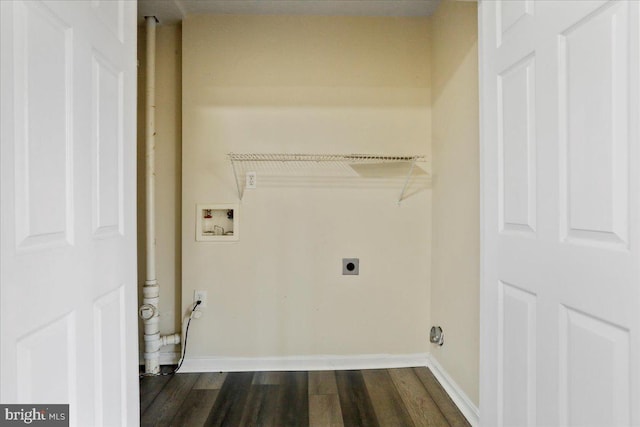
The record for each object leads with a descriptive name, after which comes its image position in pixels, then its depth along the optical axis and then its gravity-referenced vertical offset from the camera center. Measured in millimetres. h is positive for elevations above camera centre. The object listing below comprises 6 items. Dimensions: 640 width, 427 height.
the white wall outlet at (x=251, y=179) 2383 +230
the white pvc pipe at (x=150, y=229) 2303 -113
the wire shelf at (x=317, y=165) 2375 +331
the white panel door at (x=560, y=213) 804 -5
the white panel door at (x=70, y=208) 771 +11
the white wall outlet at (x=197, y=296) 2365 -578
